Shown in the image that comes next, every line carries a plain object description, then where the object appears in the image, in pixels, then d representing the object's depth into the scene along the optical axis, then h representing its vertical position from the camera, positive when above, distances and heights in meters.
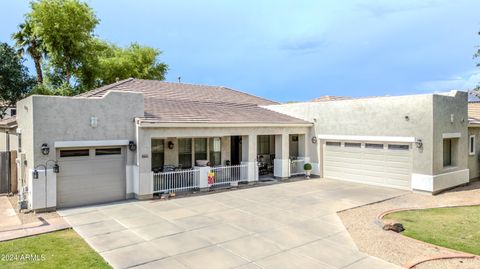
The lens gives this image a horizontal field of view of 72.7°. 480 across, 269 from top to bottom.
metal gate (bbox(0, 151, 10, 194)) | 14.88 -1.82
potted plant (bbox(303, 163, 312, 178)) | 18.93 -2.15
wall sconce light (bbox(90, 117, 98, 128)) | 12.69 +0.39
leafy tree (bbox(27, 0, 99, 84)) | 28.16 +9.08
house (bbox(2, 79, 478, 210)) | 12.25 -0.53
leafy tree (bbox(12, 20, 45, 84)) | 31.39 +8.89
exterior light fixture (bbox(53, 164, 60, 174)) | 11.95 -1.35
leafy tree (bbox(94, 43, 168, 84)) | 40.22 +9.12
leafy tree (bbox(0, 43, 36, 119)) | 30.22 +5.22
